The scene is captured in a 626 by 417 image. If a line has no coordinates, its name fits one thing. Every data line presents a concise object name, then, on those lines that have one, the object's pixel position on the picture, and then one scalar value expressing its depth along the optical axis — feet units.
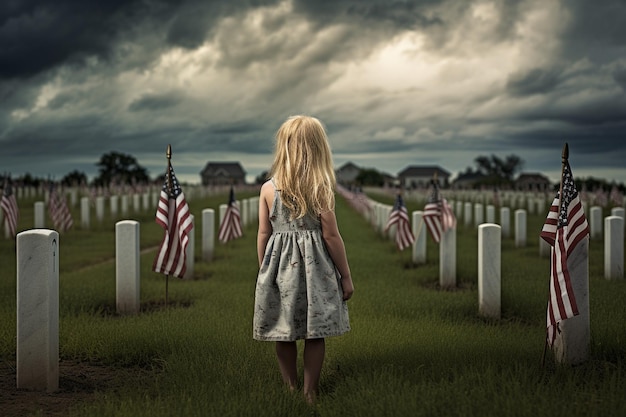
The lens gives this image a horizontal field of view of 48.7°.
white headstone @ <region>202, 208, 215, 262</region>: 50.72
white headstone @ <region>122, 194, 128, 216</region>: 112.55
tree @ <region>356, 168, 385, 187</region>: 497.83
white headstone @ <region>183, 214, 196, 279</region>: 41.19
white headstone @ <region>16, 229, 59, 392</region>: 18.90
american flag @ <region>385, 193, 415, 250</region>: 49.44
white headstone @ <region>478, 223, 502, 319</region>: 28.48
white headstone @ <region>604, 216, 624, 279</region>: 39.38
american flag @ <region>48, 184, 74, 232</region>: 77.30
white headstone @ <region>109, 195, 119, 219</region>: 104.47
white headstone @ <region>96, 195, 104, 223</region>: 91.71
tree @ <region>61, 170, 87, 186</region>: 240.42
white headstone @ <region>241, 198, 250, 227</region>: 90.84
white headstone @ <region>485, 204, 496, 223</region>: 81.15
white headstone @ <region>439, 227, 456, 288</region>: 37.93
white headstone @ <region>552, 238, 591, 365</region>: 20.68
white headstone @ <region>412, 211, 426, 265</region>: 47.92
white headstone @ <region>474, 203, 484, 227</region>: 83.39
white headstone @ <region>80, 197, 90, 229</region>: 86.17
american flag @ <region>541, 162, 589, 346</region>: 19.34
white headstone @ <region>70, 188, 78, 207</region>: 139.20
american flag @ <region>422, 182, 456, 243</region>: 39.24
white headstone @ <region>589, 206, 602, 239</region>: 63.26
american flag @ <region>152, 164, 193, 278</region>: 31.48
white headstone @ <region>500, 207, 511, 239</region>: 69.47
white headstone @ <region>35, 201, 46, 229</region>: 72.28
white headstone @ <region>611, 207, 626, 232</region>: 59.50
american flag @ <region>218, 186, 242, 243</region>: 58.49
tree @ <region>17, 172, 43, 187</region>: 218.71
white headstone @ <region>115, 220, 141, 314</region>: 29.84
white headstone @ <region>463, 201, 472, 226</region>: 89.45
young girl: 16.87
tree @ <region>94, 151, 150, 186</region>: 310.65
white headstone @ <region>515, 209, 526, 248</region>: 61.62
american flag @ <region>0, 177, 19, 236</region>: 66.18
